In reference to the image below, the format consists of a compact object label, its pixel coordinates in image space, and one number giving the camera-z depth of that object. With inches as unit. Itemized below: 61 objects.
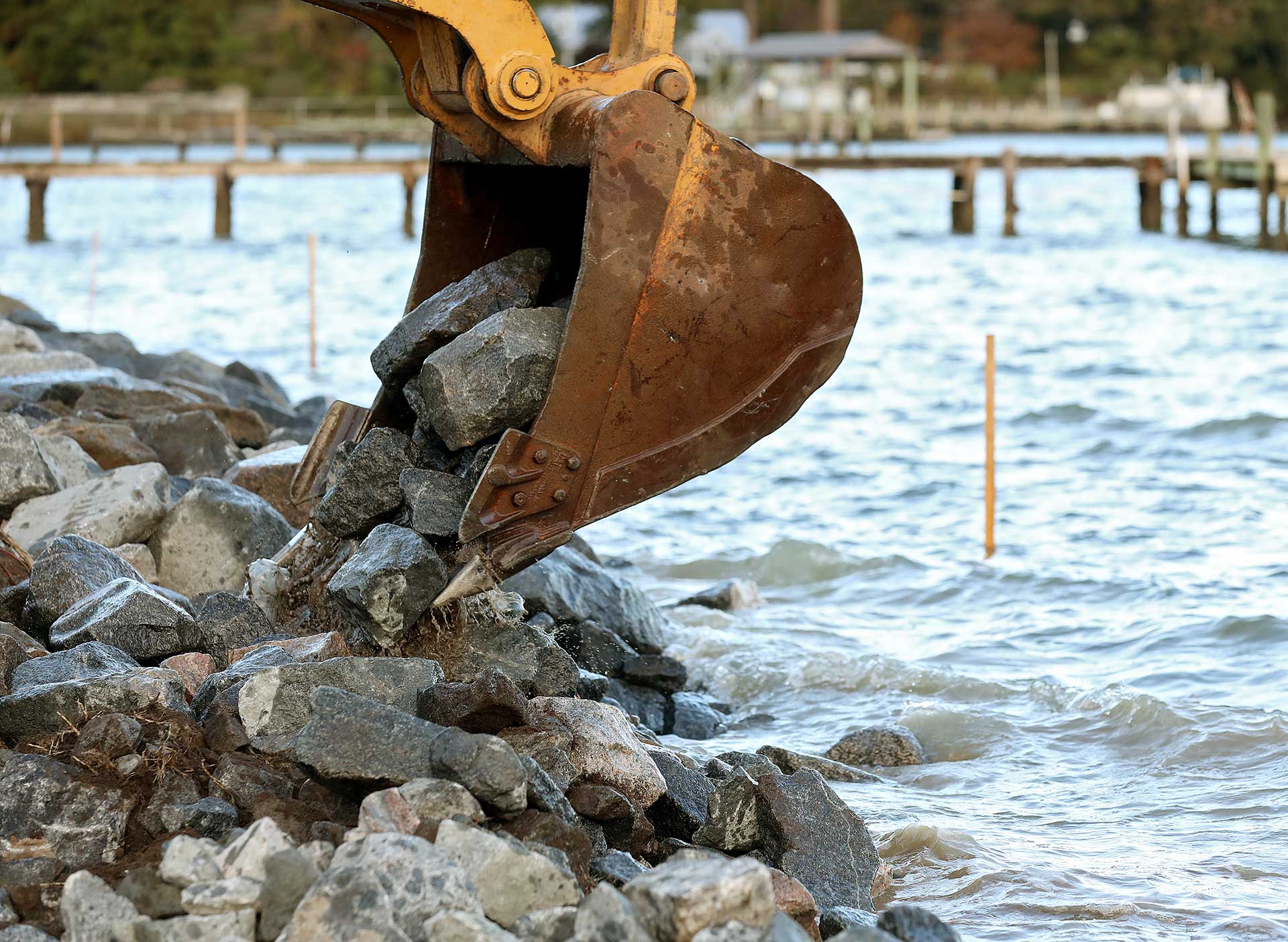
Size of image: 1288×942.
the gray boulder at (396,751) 271.4
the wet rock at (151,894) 249.3
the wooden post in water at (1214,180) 2199.8
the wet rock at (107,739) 283.0
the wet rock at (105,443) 548.4
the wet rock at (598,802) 297.4
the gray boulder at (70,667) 309.1
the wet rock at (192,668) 333.1
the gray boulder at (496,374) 310.7
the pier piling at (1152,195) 2283.5
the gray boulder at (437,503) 322.3
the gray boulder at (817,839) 310.0
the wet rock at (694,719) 448.4
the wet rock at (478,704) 295.6
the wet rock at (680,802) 323.6
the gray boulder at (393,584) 319.9
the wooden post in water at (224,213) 2330.2
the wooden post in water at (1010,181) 2279.8
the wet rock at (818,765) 390.9
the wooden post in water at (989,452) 637.3
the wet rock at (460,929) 237.1
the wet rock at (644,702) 445.1
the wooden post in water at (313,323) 1123.3
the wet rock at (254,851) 251.9
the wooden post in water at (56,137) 2669.8
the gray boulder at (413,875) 243.0
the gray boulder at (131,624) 339.9
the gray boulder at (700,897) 238.2
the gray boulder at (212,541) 442.0
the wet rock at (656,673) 465.7
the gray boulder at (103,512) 447.2
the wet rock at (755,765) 328.2
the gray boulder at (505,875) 254.5
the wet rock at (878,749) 424.8
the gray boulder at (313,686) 300.0
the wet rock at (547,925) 247.0
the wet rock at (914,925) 261.3
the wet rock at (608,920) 235.9
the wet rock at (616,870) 275.9
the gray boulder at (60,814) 266.8
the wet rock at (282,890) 244.8
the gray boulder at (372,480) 339.6
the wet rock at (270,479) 503.5
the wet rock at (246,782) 278.2
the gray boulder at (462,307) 335.6
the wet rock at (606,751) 311.9
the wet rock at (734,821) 317.1
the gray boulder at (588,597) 475.8
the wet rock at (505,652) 342.3
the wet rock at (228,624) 355.3
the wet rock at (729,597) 585.0
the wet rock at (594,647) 466.6
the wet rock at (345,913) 235.1
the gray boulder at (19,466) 467.5
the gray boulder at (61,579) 364.8
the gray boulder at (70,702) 293.0
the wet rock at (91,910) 241.8
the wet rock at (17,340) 775.7
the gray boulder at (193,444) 578.6
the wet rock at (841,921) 282.5
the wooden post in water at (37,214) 2164.1
